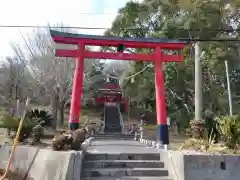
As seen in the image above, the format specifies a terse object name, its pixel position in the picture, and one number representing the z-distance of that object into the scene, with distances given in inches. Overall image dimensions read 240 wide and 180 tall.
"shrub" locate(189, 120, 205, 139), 235.0
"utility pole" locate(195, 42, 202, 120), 326.0
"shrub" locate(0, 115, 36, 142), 282.2
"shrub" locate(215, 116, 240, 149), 203.7
